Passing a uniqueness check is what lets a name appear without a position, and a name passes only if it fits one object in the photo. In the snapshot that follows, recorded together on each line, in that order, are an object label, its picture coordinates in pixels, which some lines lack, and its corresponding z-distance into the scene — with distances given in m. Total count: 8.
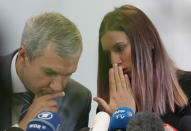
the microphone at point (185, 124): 2.82
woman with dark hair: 3.14
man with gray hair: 3.11
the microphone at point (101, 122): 2.79
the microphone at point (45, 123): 2.72
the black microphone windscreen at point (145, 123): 2.65
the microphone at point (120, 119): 2.79
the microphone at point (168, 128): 2.73
